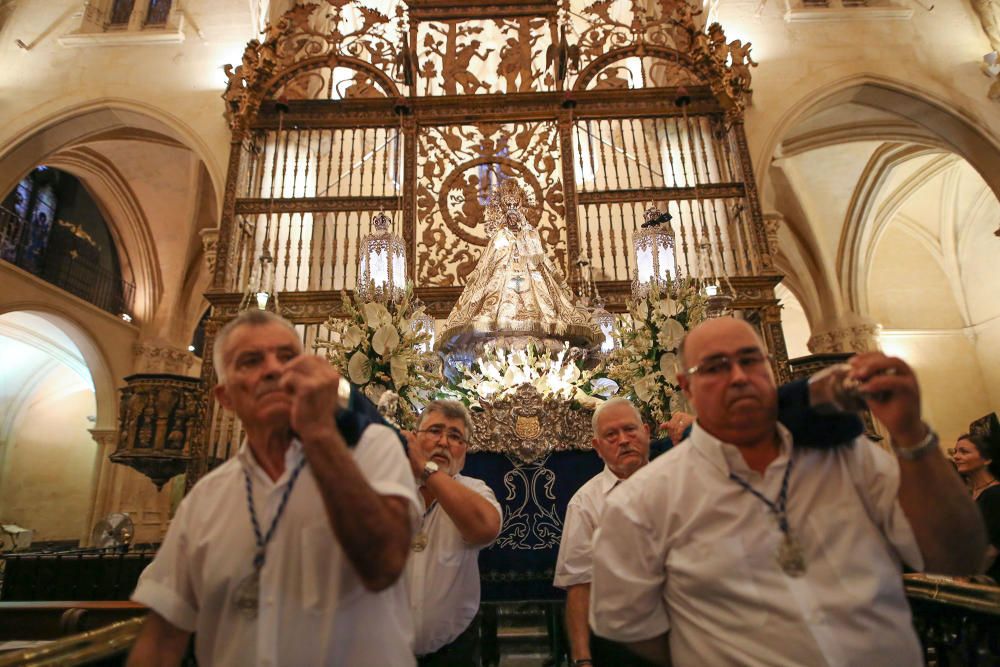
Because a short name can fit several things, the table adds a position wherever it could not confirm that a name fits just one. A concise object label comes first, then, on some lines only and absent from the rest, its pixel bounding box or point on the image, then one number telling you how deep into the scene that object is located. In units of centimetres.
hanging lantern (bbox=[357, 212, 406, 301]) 420
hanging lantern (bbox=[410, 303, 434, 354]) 388
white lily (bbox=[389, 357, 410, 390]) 290
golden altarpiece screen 619
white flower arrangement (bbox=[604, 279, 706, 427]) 313
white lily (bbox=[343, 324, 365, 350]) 298
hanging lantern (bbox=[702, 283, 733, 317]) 372
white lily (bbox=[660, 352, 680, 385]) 306
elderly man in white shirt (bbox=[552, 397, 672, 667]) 212
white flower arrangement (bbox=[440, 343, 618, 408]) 338
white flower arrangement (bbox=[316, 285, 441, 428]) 291
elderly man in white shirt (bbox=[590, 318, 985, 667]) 105
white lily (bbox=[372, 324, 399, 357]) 292
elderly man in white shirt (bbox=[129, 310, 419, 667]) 98
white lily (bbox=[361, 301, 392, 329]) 298
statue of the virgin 398
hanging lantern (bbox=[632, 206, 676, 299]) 468
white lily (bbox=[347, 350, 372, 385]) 288
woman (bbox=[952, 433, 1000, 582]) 258
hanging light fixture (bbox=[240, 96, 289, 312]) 478
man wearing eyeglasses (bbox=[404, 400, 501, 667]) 178
